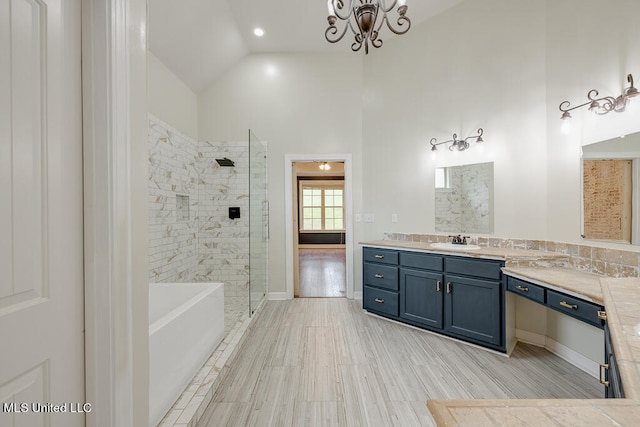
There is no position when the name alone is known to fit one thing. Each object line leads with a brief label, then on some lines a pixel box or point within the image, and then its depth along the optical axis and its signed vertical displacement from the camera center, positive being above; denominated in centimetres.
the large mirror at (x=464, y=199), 292 +16
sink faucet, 295 -30
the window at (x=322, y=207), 918 +22
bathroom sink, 269 -35
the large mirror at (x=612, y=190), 183 +16
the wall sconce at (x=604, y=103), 184 +80
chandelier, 157 +119
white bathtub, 150 -84
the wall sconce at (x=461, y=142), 293 +80
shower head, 366 +72
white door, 71 +0
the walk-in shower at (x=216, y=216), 315 -2
